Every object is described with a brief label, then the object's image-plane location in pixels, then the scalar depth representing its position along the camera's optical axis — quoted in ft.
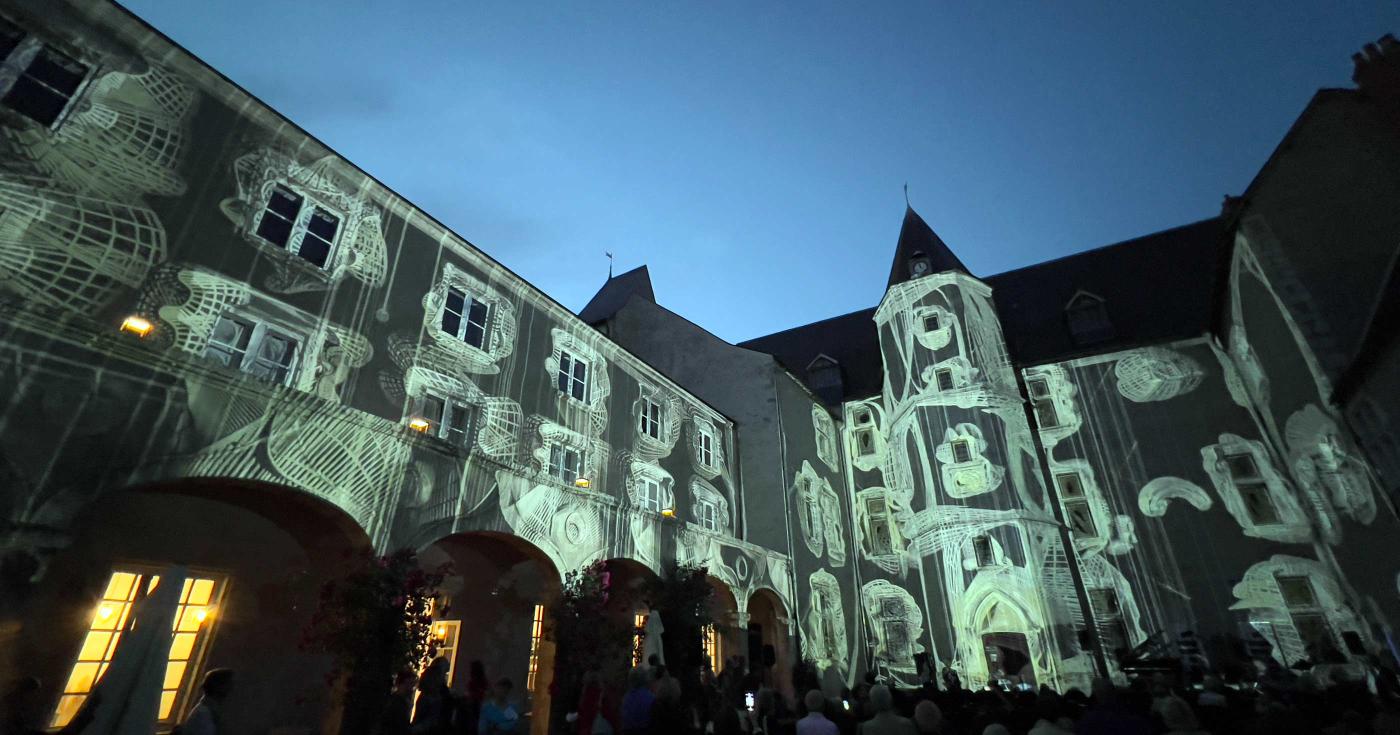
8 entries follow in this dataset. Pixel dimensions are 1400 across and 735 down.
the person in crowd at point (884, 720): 17.01
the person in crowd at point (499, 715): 24.62
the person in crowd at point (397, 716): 22.30
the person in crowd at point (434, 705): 22.82
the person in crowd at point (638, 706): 20.54
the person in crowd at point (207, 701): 14.15
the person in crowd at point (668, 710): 19.22
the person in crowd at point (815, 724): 17.83
